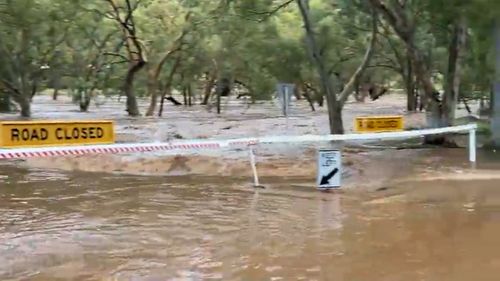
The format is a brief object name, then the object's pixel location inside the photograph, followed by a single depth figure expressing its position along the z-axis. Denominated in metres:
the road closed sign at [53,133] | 10.68
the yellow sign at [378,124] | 15.78
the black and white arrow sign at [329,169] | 12.00
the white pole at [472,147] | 15.57
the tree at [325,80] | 21.12
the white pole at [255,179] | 13.04
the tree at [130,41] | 34.81
